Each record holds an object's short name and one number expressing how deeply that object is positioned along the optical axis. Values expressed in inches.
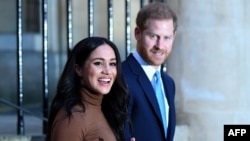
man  258.2
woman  223.4
